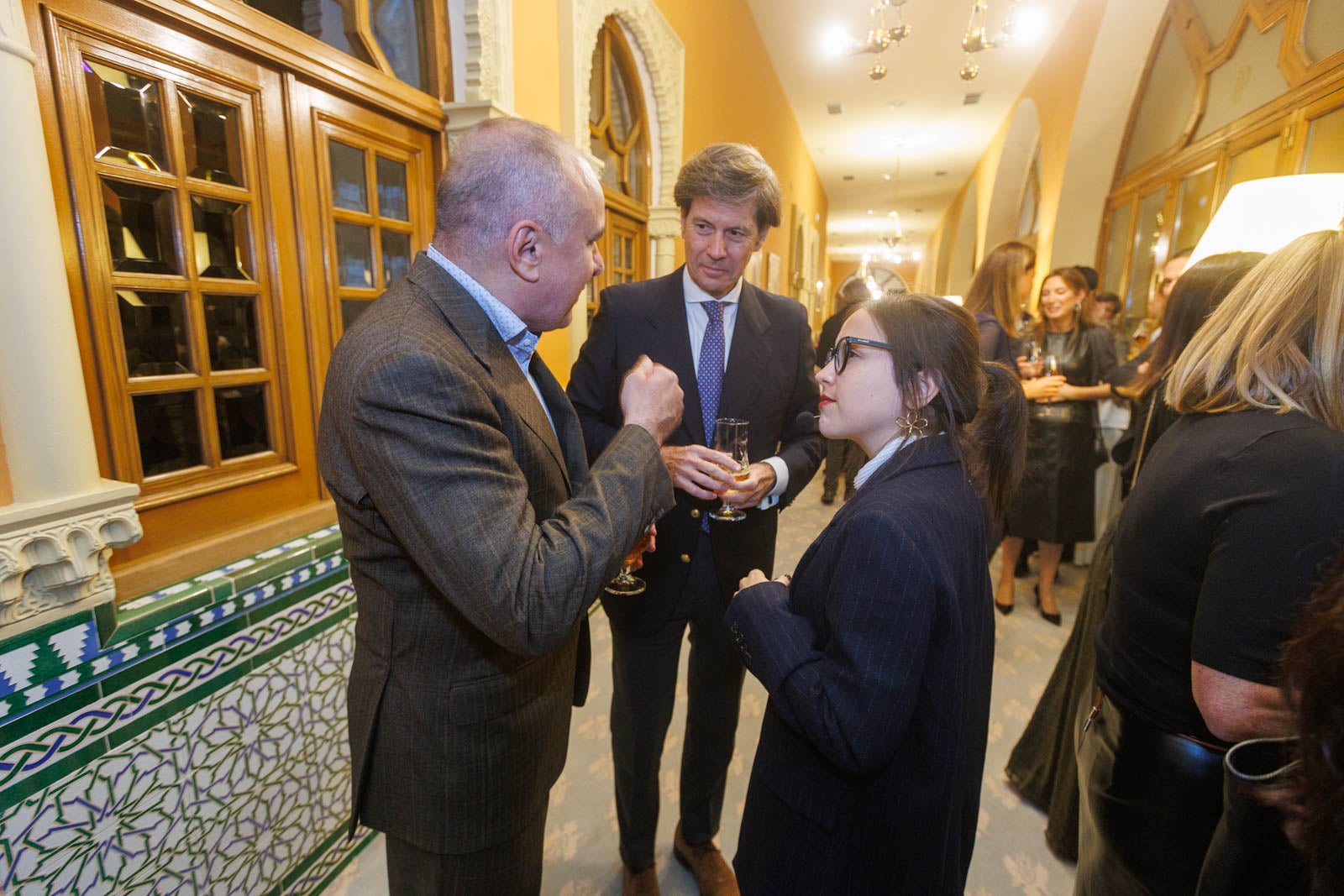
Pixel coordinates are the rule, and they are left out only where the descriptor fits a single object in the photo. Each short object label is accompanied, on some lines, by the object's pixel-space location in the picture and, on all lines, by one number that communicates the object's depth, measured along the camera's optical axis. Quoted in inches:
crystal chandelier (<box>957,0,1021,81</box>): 154.4
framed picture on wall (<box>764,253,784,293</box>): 267.6
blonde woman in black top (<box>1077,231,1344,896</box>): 33.5
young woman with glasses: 33.0
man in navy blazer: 60.5
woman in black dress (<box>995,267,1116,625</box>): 128.5
